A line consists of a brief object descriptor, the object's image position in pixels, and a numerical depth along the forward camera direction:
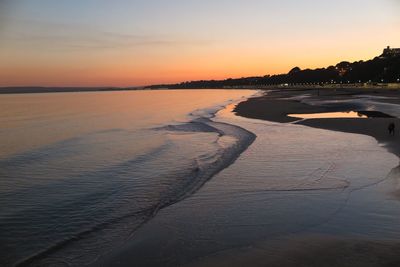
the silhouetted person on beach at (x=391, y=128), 22.31
